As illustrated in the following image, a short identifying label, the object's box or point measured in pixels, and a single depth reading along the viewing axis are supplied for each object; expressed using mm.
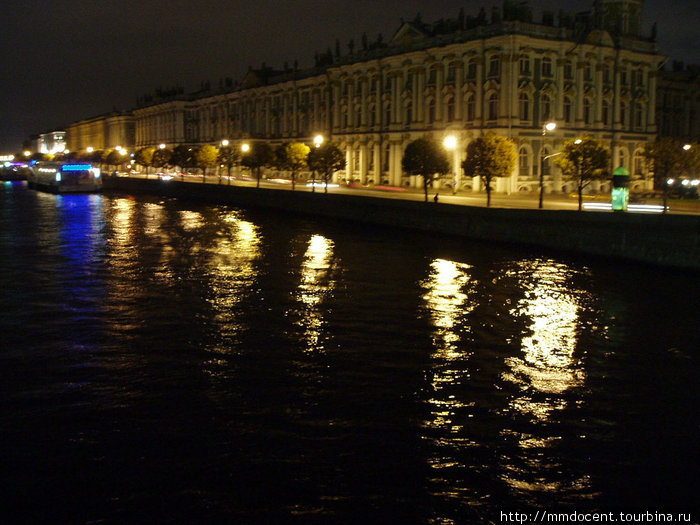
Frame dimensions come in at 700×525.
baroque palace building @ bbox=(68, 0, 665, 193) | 70625
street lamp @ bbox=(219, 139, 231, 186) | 99506
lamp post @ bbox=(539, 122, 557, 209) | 46812
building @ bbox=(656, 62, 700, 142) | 93812
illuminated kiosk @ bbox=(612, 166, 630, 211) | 42281
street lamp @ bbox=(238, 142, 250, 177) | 95038
